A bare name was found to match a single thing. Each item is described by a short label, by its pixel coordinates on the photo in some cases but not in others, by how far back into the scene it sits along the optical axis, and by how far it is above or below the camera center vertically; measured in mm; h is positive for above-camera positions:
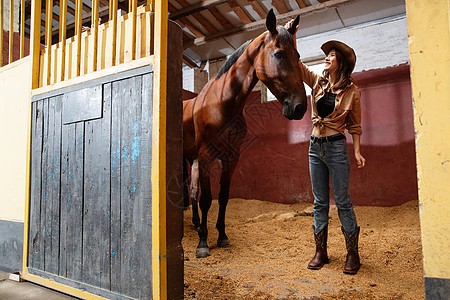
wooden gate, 1356 -29
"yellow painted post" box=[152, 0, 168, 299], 1305 +86
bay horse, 2139 +626
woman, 1957 +205
